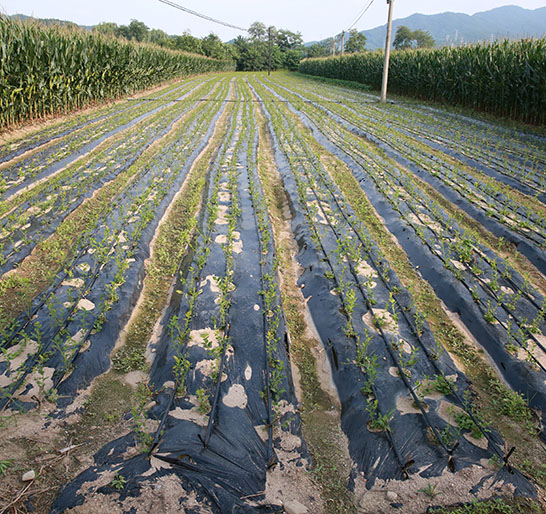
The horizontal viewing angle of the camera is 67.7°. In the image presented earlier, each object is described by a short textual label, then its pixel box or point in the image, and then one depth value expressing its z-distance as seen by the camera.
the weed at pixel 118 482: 2.45
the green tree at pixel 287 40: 85.41
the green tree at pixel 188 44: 52.72
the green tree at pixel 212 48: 56.44
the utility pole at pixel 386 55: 18.45
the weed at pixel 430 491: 2.54
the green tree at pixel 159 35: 46.59
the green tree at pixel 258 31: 110.12
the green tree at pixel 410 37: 90.81
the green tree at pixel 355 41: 71.94
